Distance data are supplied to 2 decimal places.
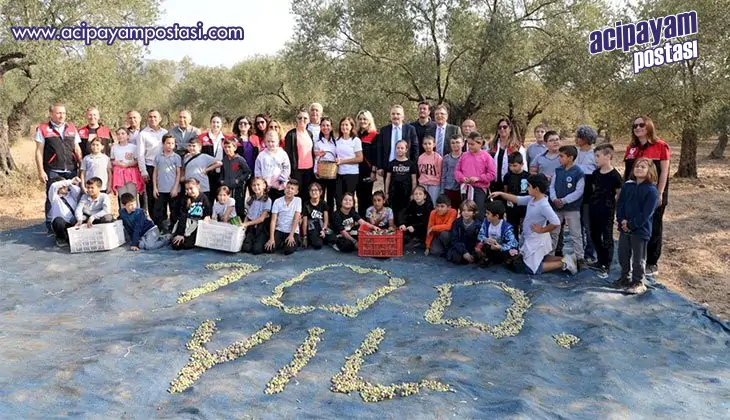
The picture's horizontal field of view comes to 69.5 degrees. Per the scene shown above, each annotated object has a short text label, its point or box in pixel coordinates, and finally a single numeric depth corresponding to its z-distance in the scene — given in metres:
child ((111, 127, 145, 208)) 8.06
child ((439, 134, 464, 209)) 7.34
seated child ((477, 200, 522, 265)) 6.43
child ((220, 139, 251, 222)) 7.80
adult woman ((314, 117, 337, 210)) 7.79
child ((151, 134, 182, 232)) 7.82
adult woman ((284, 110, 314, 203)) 7.91
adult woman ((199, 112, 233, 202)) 8.02
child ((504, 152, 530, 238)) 6.95
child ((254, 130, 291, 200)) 7.64
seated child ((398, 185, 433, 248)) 7.38
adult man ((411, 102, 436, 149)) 7.98
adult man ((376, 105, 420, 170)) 7.74
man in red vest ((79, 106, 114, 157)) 8.44
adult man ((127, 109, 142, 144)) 8.12
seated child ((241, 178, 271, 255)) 7.32
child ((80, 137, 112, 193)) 8.05
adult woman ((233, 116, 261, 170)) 8.14
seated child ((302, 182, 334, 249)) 7.49
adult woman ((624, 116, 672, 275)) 6.04
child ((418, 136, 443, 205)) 7.51
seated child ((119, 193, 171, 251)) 7.41
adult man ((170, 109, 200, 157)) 8.11
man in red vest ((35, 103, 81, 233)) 8.09
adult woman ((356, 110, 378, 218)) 8.04
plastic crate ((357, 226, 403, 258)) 6.96
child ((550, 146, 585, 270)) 6.43
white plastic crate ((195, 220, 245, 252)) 7.06
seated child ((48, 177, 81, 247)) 7.58
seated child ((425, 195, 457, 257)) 7.04
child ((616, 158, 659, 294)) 5.55
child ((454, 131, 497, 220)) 7.07
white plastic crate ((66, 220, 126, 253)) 7.16
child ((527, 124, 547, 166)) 7.59
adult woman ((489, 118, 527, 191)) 7.28
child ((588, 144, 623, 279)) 6.26
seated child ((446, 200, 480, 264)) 6.69
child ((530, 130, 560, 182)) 7.02
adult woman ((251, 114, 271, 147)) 8.31
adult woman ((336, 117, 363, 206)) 7.78
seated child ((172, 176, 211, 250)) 7.36
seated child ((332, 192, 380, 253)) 7.27
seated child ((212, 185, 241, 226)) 7.49
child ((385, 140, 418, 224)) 7.59
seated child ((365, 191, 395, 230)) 7.50
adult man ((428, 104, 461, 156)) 7.80
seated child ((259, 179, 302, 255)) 7.33
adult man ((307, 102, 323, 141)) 8.01
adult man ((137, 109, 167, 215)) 8.02
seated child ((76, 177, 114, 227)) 7.55
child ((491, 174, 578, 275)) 6.23
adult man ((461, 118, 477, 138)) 7.91
